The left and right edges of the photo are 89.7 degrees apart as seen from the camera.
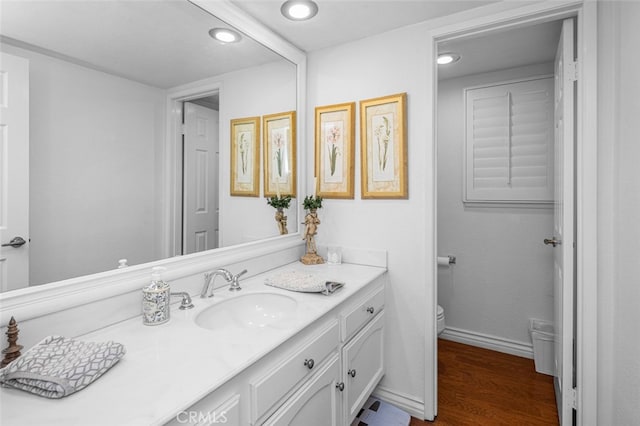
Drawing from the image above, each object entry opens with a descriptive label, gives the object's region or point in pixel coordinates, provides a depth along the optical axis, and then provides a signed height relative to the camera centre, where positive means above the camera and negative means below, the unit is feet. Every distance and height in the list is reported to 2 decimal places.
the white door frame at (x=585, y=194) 4.74 +0.27
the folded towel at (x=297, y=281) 4.71 -1.10
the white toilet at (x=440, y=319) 8.17 -2.74
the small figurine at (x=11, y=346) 2.75 -1.17
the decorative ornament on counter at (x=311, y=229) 6.64 -0.36
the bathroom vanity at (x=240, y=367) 2.28 -1.36
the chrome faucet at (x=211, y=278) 4.53 -0.96
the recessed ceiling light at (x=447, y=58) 7.48 +3.66
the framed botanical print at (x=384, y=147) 6.08 +1.27
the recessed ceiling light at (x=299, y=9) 5.33 +3.46
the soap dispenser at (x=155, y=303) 3.59 -1.03
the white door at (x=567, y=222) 5.08 -0.16
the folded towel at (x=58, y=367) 2.36 -1.21
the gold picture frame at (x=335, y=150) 6.66 +1.32
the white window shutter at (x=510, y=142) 7.92 +1.81
